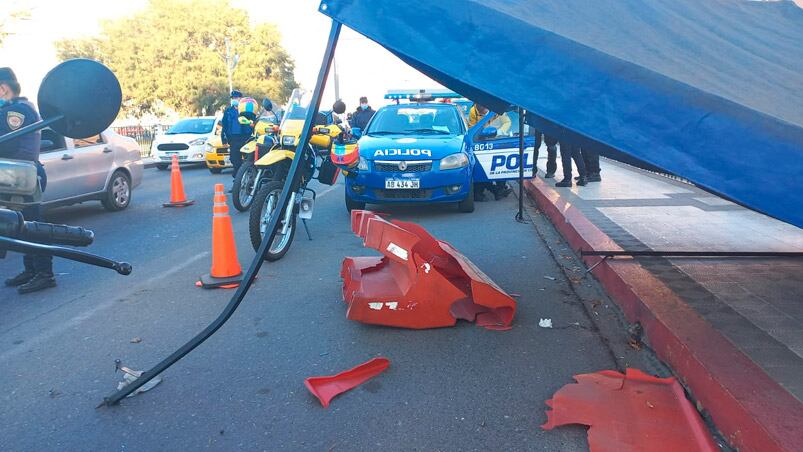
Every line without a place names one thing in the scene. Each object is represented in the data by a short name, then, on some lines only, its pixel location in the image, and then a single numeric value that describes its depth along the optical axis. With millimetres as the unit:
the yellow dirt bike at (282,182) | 6262
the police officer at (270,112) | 8852
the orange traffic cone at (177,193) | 10531
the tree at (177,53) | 42094
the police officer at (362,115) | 14602
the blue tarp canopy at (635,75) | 2410
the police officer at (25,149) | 3511
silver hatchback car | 8445
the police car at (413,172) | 8477
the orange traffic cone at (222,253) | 5508
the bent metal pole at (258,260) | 3318
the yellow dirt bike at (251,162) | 7875
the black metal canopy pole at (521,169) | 6621
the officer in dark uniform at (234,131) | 11516
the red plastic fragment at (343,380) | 3373
